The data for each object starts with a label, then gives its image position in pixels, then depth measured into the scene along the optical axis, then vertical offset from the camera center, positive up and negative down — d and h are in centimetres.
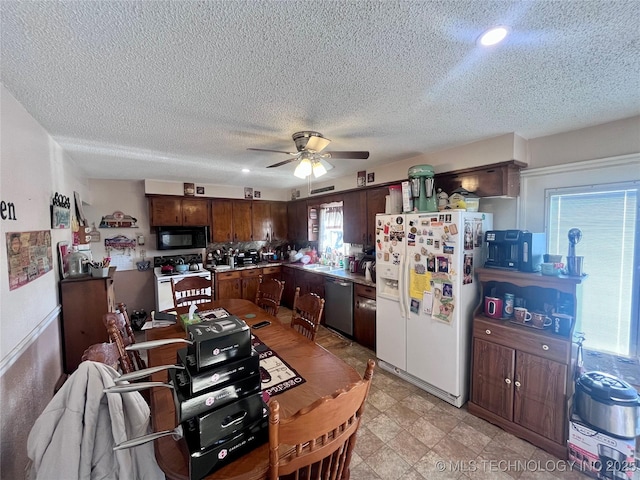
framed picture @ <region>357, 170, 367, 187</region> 373 +70
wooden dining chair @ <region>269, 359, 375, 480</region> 80 -69
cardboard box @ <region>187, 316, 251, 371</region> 90 -42
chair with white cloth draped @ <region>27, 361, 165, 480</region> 87 -72
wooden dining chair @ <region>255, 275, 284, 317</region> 259 -70
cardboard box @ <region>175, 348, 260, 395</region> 88 -52
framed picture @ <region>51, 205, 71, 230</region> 217 +11
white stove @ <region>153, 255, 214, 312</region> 396 -75
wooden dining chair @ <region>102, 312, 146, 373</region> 149 -66
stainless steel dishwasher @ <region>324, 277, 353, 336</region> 361 -113
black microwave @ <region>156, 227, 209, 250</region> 436 -16
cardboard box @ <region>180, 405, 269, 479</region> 81 -74
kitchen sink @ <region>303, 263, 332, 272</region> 436 -71
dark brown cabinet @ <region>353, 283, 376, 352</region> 328 -116
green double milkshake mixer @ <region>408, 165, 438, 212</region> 264 +39
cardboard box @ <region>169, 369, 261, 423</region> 85 -59
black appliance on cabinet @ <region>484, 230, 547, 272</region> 208 -20
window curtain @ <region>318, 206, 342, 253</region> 476 +7
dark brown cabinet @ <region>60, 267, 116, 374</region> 238 -80
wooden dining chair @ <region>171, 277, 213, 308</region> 276 -64
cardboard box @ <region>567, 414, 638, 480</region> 159 -145
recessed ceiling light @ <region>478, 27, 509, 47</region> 107 +80
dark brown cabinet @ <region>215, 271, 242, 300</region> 452 -102
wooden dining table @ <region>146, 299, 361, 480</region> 87 -80
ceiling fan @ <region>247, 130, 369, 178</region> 212 +62
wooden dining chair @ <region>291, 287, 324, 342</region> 200 -69
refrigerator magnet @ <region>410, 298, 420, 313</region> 257 -79
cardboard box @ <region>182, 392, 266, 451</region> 83 -66
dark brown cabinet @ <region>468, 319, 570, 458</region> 183 -122
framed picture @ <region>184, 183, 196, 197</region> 441 +66
